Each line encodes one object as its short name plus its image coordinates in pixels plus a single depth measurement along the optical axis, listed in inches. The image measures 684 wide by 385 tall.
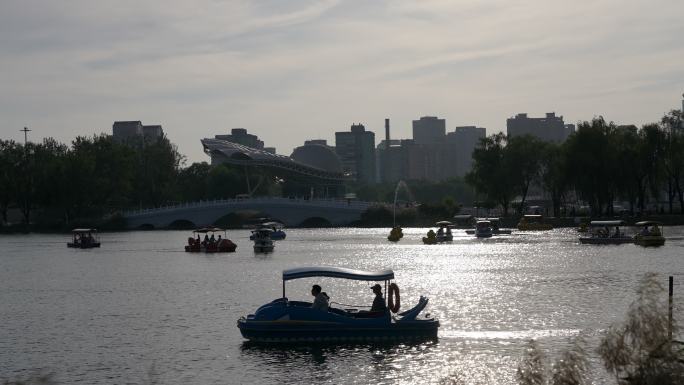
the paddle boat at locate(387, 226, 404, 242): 4256.9
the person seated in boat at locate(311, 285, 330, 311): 1428.4
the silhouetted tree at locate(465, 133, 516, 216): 5132.9
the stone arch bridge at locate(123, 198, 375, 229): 5836.6
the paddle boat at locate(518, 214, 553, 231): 4670.3
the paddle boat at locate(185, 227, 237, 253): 3683.6
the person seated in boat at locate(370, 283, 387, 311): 1433.3
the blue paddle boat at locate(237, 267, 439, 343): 1411.2
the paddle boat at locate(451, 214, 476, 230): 5493.1
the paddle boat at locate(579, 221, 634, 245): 3511.3
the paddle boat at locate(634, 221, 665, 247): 3253.0
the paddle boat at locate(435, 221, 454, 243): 4133.9
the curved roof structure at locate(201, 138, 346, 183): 7250.5
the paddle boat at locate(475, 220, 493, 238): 4382.4
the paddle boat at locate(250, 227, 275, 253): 3607.3
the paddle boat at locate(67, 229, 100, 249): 4173.2
